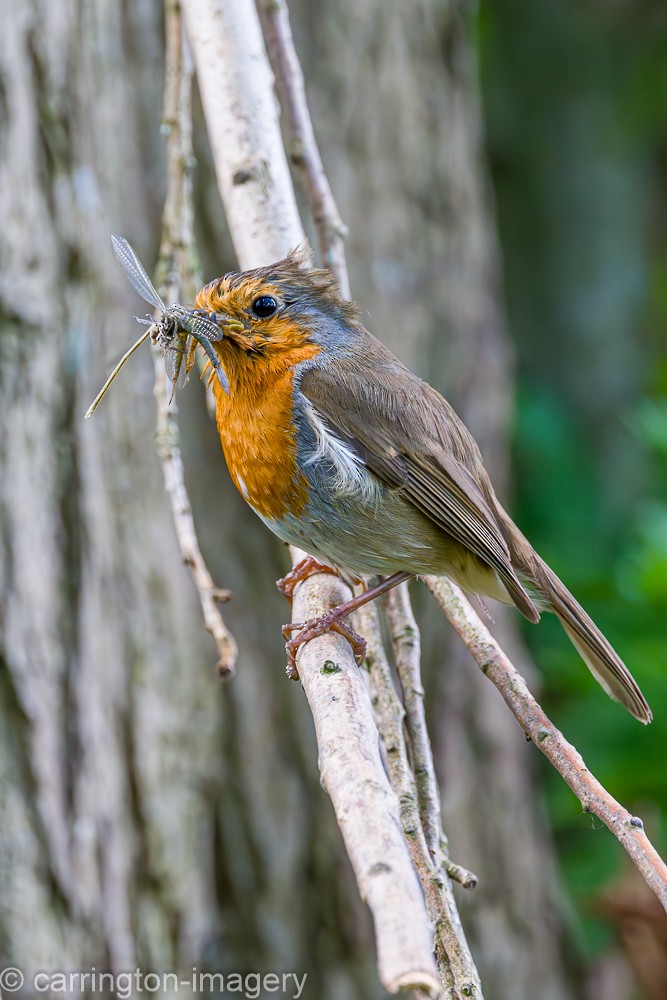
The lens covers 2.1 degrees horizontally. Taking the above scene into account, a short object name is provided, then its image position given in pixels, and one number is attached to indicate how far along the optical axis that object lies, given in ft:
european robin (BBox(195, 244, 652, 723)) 13.17
